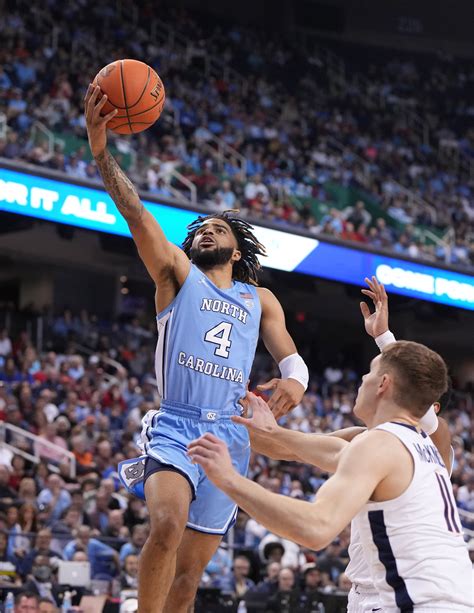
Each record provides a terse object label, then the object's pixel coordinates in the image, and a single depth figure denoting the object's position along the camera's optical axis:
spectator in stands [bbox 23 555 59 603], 9.34
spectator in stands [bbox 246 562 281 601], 10.57
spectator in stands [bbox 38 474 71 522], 11.92
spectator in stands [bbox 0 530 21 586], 10.04
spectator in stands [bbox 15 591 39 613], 8.48
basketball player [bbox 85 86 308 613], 5.25
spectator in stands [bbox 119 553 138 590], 10.45
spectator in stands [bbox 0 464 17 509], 11.79
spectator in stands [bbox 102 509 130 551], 11.65
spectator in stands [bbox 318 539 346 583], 11.98
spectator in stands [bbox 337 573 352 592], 11.10
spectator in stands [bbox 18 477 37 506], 11.84
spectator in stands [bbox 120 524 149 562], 10.90
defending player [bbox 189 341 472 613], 3.38
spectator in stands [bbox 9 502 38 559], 10.73
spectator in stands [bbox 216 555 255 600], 11.15
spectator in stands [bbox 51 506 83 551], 11.01
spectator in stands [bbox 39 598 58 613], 8.55
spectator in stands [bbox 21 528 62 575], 10.37
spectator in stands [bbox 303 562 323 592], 11.27
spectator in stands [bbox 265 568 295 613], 10.09
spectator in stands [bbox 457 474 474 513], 17.12
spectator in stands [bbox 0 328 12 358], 16.45
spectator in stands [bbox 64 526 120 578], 10.78
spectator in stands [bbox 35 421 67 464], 13.65
